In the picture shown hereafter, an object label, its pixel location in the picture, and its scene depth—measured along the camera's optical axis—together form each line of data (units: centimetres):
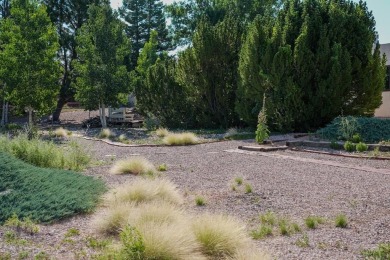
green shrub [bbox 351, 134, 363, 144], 1113
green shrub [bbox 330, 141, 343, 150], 1085
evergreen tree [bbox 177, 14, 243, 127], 1781
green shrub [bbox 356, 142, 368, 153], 1012
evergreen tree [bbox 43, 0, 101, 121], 2819
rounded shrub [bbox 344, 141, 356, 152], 1032
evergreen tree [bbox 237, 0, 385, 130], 1391
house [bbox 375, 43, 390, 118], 1911
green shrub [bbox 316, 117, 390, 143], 1133
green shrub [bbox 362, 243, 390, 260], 345
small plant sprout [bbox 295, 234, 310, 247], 380
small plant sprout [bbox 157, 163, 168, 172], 836
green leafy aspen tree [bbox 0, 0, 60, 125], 1822
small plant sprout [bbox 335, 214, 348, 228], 440
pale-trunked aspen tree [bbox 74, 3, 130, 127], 2131
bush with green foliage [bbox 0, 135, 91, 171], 805
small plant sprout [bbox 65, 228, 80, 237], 415
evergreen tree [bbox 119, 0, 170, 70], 3938
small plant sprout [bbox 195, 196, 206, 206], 545
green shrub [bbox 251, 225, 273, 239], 408
